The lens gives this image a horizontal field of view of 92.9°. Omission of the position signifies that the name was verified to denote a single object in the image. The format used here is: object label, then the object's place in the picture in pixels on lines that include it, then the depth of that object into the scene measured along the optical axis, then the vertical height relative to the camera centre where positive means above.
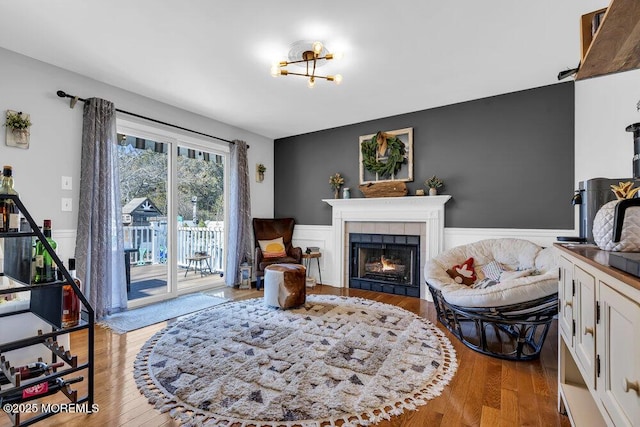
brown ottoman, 3.41 -0.84
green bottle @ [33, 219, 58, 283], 1.58 -0.30
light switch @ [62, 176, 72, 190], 3.00 +0.28
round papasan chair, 2.23 -0.66
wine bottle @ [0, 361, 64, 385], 1.55 -0.84
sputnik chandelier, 2.53 +1.39
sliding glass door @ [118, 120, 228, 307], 3.72 +0.03
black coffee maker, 1.60 +0.09
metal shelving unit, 1.44 -0.61
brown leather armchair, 4.46 -0.41
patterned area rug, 1.67 -1.08
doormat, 2.98 -1.12
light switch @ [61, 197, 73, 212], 2.99 +0.07
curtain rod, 2.95 +1.13
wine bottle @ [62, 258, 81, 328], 1.73 -0.57
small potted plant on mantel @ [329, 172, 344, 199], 4.82 +0.48
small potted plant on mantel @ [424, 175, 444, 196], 3.95 +0.38
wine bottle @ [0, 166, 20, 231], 1.49 +0.00
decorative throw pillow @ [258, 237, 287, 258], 4.64 -0.57
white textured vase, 1.04 -0.06
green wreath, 4.31 +0.82
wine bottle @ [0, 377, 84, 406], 1.46 -0.91
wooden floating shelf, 0.98 +0.64
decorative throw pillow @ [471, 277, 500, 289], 2.88 -0.68
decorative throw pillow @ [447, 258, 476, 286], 3.17 -0.64
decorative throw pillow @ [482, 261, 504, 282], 3.11 -0.60
